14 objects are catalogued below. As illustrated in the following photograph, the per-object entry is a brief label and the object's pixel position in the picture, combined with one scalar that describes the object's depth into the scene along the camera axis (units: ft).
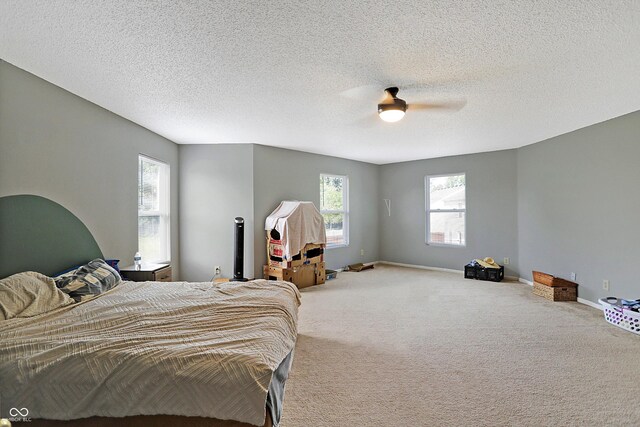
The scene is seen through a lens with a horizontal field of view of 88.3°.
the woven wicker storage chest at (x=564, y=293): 14.82
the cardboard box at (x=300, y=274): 16.84
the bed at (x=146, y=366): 4.93
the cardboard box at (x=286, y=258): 16.94
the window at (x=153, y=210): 14.90
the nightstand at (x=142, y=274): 11.78
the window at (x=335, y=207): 22.08
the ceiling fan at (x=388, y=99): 9.89
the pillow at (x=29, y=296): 6.89
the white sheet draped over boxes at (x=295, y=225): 16.69
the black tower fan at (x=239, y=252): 16.19
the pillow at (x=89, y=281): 8.46
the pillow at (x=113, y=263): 11.25
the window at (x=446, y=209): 21.94
